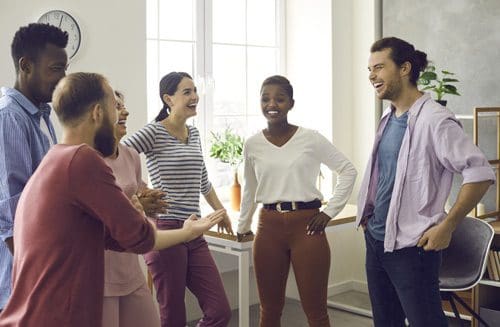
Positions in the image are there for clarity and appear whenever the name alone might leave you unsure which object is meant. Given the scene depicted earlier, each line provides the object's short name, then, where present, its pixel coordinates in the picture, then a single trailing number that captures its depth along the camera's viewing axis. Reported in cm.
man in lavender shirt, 221
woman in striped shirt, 279
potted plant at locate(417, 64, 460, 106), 382
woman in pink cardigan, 208
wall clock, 331
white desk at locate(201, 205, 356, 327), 318
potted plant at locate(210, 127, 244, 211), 414
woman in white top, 279
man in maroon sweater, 152
